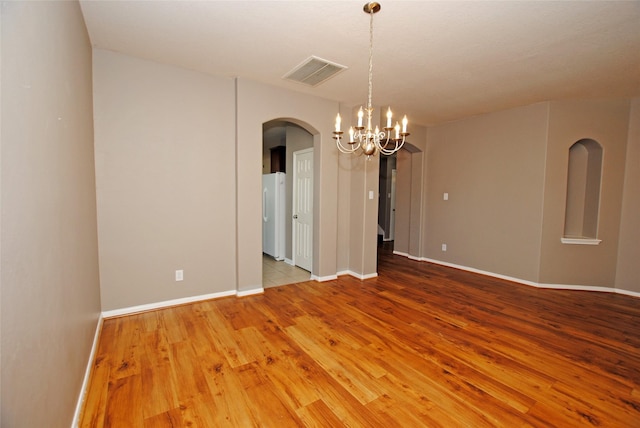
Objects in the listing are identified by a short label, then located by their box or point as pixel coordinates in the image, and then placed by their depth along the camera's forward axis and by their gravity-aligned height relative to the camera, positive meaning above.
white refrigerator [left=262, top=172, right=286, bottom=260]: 5.62 -0.32
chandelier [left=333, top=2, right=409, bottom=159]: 2.09 +0.54
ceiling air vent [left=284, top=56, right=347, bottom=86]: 3.02 +1.40
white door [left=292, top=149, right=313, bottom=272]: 4.78 -0.20
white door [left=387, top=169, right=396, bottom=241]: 8.09 -0.30
